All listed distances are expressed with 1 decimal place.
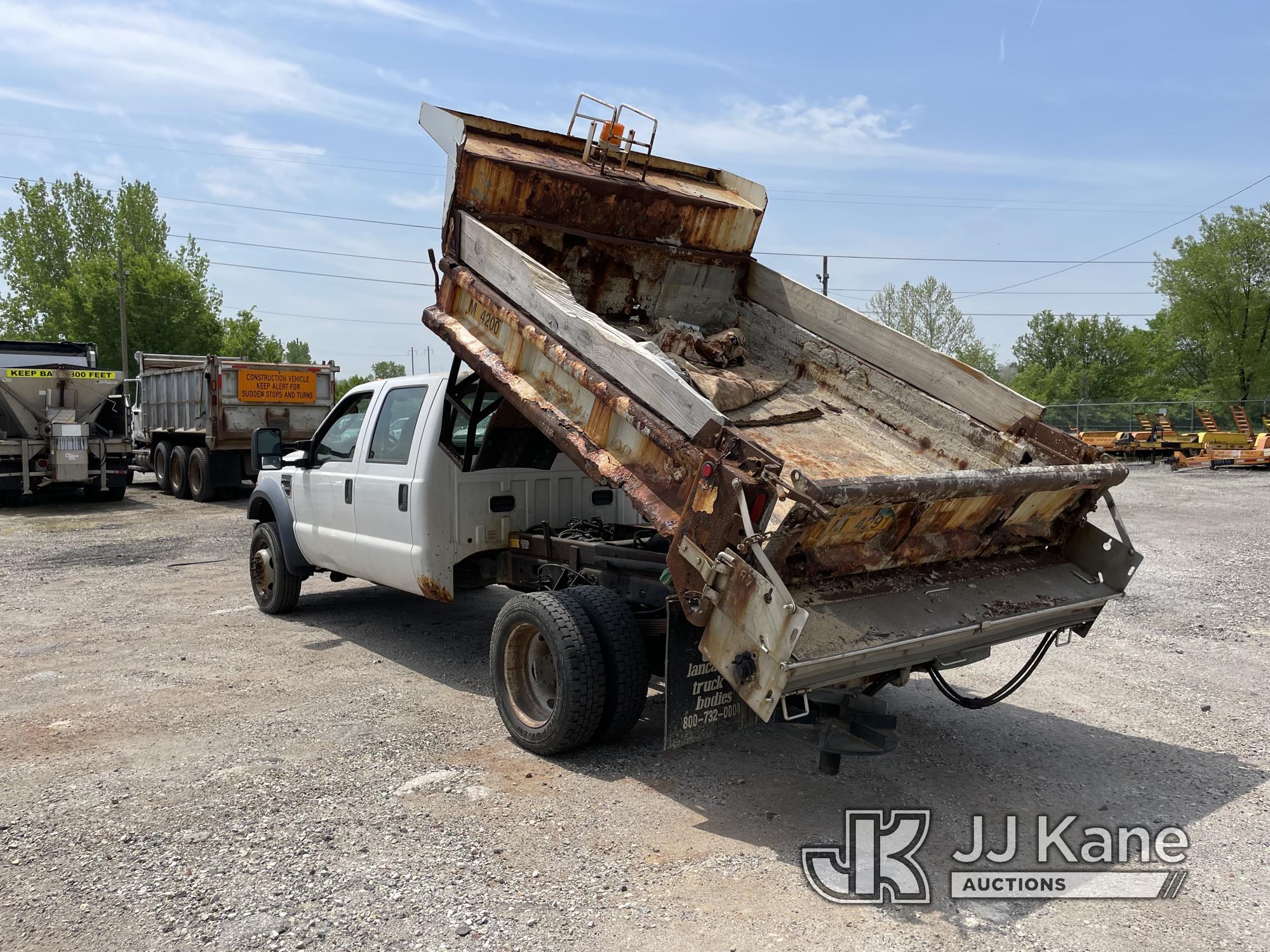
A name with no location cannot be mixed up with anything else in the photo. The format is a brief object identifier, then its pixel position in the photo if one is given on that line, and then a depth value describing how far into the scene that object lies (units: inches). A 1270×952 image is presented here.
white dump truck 149.1
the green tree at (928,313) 1904.5
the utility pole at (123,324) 1547.7
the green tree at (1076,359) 2829.7
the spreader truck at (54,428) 657.0
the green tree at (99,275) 1793.8
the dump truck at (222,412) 685.9
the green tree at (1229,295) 1819.6
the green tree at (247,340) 2156.7
